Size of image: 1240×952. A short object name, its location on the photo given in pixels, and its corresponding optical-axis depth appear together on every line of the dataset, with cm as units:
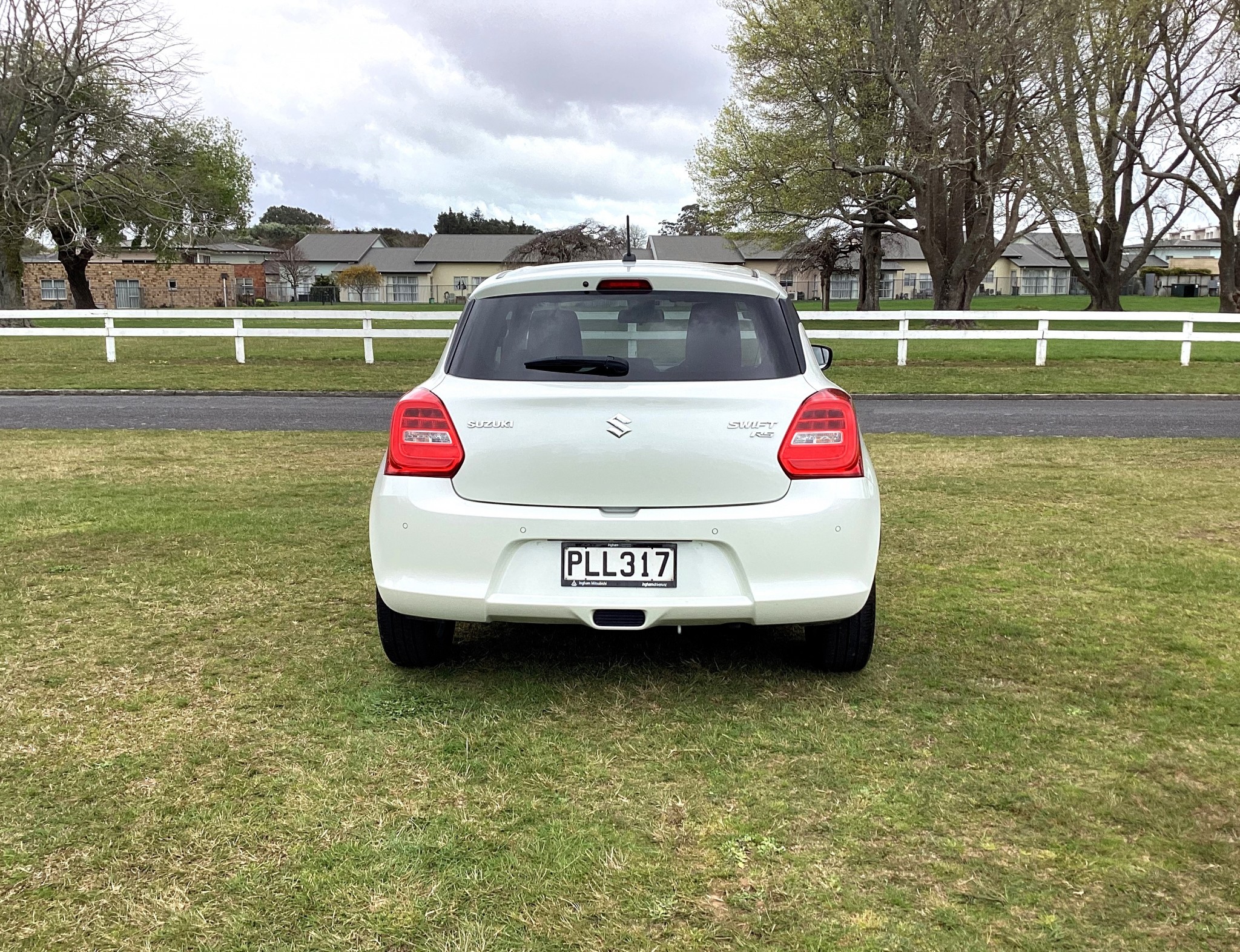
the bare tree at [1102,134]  2642
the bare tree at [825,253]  5284
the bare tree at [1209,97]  3472
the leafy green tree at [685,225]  10688
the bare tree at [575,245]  5850
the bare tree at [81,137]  2419
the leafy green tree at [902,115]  2436
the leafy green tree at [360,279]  8819
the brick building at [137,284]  7712
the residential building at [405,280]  9469
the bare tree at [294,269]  8662
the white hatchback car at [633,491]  345
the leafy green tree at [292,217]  13725
